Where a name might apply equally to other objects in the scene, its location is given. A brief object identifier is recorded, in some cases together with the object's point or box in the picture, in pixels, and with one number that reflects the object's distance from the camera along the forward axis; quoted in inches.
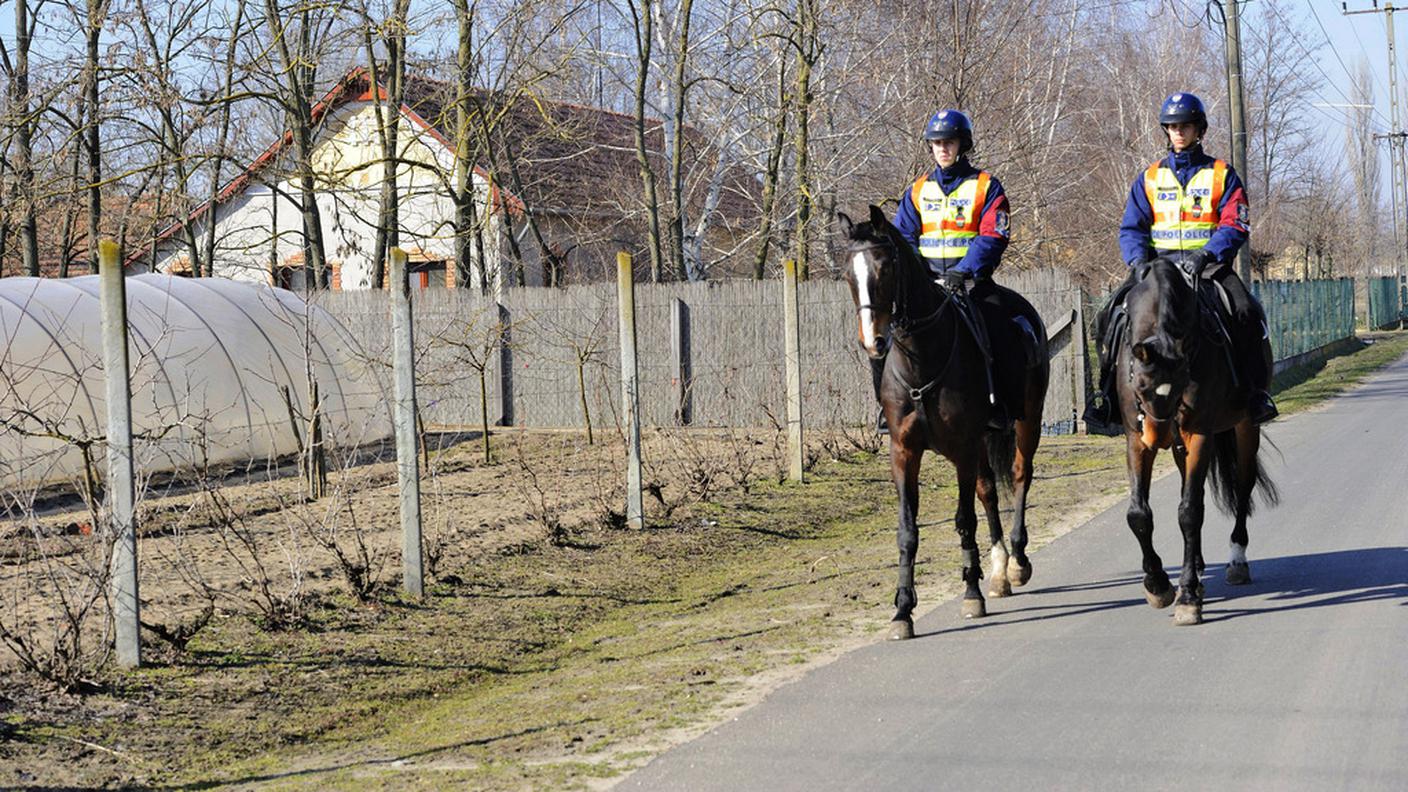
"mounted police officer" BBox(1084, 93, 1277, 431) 345.4
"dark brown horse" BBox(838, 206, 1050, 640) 307.3
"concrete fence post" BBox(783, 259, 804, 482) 615.8
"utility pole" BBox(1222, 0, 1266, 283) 960.9
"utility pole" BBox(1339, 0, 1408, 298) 2475.4
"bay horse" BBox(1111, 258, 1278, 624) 315.9
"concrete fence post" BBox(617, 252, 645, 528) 498.6
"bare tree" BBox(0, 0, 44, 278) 896.9
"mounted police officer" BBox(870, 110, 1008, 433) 352.5
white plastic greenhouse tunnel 671.1
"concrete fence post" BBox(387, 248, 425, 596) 386.9
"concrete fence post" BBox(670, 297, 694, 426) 943.0
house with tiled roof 956.0
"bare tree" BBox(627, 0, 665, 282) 1043.9
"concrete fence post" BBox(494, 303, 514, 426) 1000.9
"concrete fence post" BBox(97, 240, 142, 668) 308.5
